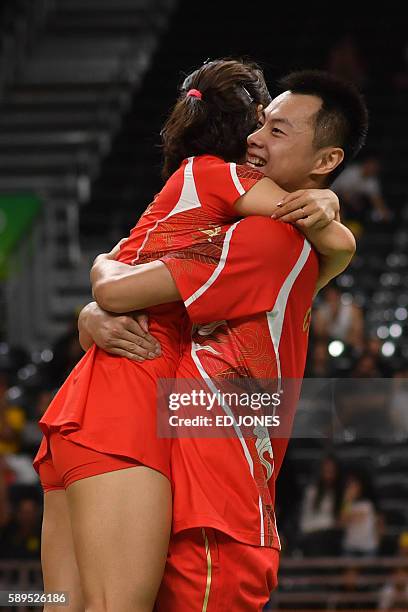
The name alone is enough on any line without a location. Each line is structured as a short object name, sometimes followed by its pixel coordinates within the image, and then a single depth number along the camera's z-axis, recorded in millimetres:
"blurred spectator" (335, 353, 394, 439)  10338
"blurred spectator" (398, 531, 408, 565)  10038
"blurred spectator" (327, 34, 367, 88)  18770
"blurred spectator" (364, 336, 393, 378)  11375
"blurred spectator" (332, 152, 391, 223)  16025
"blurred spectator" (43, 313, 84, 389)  12381
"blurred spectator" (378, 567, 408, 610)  9199
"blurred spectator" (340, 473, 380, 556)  10116
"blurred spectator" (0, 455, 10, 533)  9936
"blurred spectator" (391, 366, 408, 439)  10596
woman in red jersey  4207
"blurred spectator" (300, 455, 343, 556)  10104
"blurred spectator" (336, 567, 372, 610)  9253
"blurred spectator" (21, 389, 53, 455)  11824
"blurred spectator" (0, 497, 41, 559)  9379
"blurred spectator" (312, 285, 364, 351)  12142
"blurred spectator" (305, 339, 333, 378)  11249
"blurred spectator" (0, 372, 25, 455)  11818
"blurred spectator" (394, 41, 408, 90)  18998
